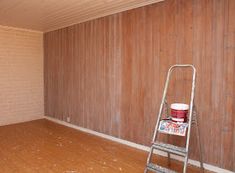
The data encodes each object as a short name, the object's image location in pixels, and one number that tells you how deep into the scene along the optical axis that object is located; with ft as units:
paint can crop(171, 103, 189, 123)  8.43
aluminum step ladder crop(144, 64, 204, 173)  7.66
